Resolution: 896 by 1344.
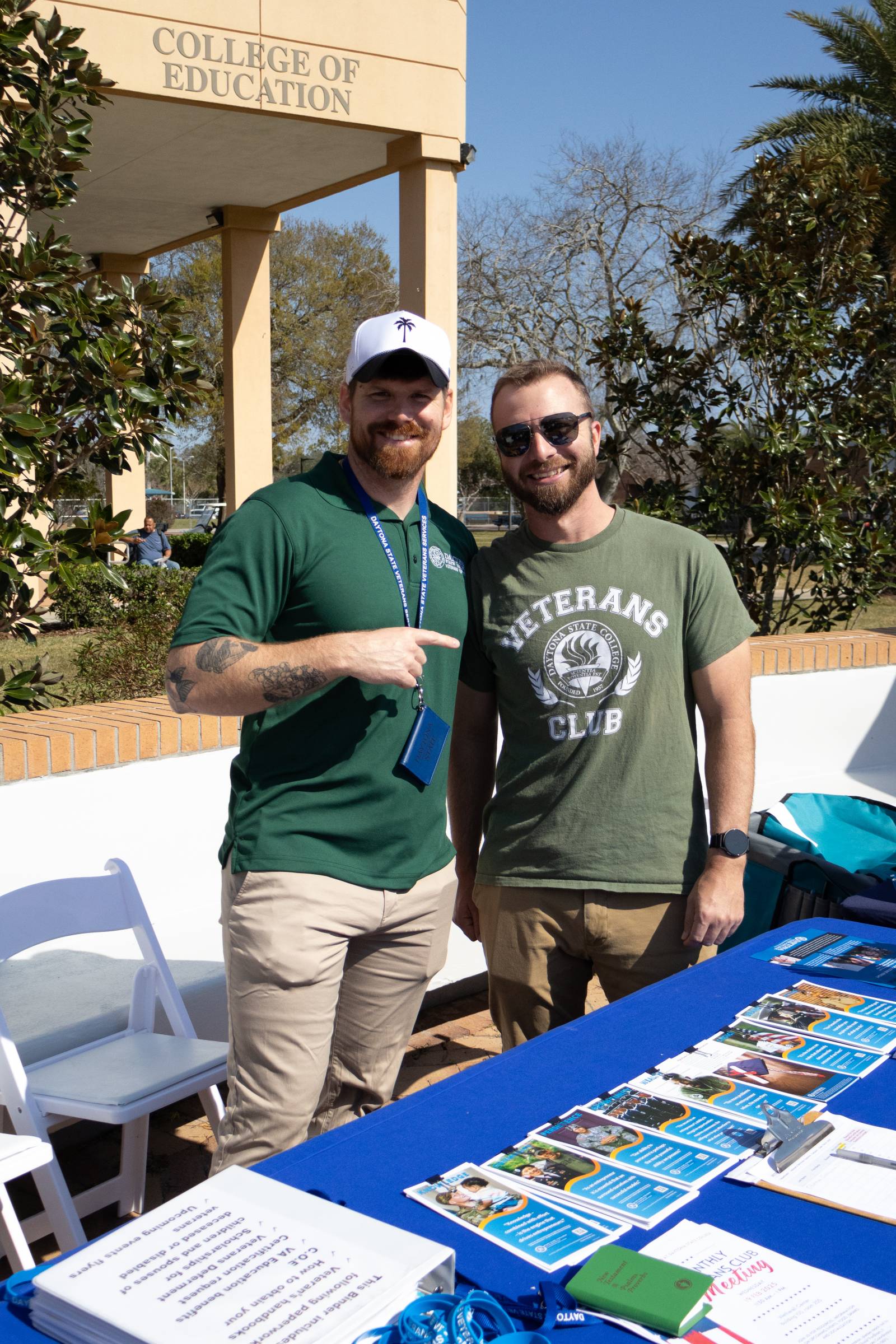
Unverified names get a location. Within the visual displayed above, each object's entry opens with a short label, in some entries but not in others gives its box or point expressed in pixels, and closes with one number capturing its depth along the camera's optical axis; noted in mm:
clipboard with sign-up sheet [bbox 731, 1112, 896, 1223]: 1385
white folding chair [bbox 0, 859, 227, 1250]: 2742
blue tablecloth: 1290
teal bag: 3564
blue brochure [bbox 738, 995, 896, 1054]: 1874
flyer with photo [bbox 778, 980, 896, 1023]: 1999
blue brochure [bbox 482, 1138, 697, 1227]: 1378
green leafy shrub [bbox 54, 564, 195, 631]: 8281
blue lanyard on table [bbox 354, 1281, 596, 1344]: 1089
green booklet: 1144
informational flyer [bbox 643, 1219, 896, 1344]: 1136
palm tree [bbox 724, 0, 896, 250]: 17719
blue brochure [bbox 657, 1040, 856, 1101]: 1697
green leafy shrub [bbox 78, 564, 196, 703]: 7188
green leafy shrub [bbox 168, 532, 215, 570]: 18406
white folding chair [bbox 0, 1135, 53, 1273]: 2488
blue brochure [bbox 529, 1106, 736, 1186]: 1468
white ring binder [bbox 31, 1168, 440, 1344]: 1075
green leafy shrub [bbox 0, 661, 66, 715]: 3975
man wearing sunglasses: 2449
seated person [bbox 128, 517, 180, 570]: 16484
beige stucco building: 8633
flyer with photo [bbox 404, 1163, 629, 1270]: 1293
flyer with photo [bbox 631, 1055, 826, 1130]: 1635
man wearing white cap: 2082
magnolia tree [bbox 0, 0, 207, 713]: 3896
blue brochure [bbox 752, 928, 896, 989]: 2209
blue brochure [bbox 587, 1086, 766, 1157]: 1540
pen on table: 1475
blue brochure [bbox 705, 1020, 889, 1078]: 1780
